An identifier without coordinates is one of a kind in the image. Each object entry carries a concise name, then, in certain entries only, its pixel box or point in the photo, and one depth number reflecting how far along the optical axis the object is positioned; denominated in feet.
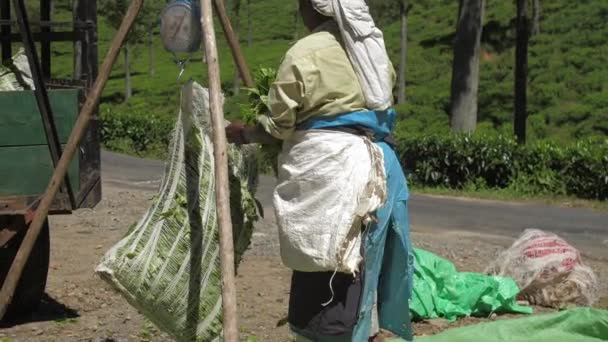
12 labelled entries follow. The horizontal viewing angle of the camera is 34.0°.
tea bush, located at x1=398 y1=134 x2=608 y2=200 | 52.75
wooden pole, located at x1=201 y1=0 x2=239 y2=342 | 12.35
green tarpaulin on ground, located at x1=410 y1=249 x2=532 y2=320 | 20.66
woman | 12.12
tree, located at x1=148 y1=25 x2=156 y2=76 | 165.72
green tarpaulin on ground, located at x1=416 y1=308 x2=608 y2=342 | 17.66
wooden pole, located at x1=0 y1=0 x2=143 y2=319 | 14.53
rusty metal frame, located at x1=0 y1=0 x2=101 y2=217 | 18.19
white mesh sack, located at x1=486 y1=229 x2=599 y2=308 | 22.44
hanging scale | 14.03
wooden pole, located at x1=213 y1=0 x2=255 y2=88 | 15.17
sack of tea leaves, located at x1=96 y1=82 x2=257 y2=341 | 13.75
